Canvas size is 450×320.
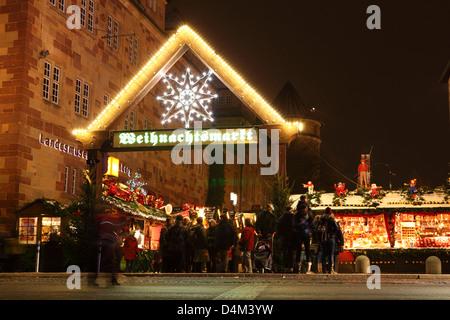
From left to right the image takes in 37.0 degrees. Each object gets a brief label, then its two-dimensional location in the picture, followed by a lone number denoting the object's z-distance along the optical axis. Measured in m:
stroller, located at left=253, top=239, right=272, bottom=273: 19.91
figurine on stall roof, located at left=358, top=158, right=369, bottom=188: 30.60
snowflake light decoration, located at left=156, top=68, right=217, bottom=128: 25.39
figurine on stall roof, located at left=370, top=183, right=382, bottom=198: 27.58
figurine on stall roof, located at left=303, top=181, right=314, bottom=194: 28.54
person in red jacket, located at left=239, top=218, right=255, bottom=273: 20.14
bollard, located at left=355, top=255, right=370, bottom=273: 25.33
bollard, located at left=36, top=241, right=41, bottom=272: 22.19
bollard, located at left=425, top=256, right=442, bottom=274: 24.44
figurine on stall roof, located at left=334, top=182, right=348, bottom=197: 27.81
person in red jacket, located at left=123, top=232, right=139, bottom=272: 22.58
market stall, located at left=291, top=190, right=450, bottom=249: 26.88
